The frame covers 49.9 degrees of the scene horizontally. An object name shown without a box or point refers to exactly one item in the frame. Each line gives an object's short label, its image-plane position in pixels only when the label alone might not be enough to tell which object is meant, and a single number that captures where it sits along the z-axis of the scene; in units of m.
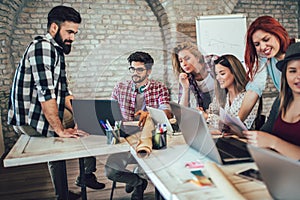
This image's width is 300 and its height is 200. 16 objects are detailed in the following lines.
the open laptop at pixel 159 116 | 1.60
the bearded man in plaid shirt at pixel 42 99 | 2.12
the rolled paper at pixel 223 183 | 0.94
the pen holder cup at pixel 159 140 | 1.51
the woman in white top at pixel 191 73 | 1.48
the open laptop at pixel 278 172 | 0.77
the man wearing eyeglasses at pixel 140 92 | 1.56
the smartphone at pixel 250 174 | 1.08
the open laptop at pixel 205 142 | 1.26
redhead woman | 2.38
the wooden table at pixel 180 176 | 0.99
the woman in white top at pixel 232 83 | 2.25
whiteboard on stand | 3.96
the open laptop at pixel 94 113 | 1.77
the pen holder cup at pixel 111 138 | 1.69
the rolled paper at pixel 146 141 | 1.44
